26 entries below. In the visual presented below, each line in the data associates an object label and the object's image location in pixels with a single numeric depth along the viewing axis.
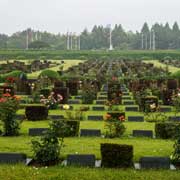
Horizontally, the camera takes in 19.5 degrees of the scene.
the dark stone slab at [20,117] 16.94
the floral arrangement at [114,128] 13.38
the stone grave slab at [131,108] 20.42
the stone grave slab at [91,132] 13.38
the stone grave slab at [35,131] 13.24
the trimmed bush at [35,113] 17.19
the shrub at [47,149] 10.10
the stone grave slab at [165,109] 19.94
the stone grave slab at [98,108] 20.56
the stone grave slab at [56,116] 16.03
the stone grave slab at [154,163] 9.73
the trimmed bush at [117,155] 9.74
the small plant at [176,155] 10.23
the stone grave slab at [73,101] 23.40
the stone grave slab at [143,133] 13.40
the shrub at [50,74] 34.69
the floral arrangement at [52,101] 20.15
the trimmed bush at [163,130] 13.08
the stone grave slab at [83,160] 9.87
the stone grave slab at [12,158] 10.00
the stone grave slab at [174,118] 15.94
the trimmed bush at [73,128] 13.30
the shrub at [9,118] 13.59
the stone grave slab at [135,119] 16.94
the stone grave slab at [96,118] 17.02
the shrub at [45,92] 23.16
